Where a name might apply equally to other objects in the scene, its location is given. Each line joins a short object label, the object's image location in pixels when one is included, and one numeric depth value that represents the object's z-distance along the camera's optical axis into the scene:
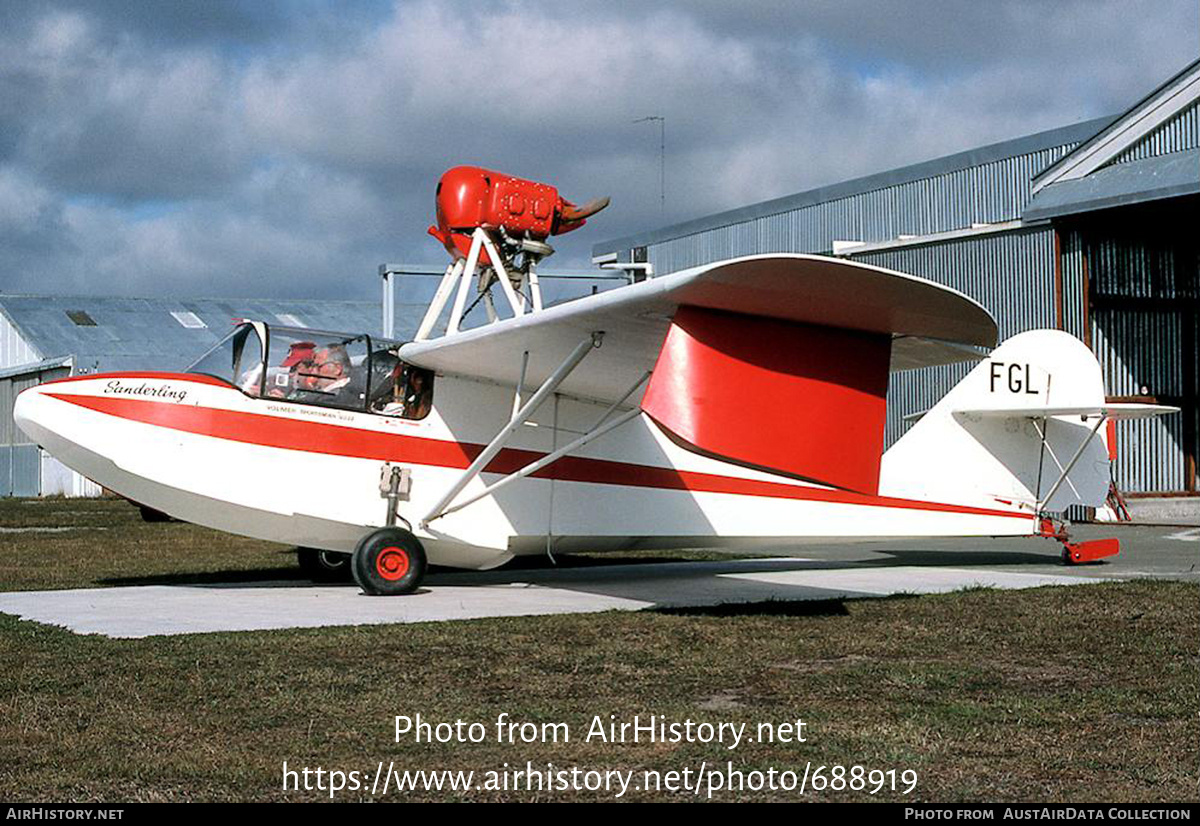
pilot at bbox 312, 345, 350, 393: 10.60
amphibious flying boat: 7.61
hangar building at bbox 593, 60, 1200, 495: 23.02
